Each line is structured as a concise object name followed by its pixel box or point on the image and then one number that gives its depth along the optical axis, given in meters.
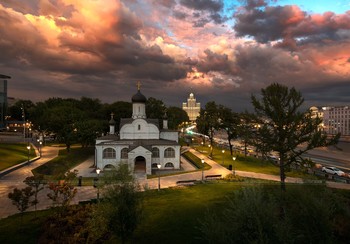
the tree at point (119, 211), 13.56
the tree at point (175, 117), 90.00
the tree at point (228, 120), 53.99
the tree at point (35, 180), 19.58
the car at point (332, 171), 43.97
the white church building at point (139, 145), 42.69
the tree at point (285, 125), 21.80
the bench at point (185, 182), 30.37
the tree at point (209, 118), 55.77
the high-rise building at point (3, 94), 86.44
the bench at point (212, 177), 32.88
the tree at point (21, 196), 17.81
